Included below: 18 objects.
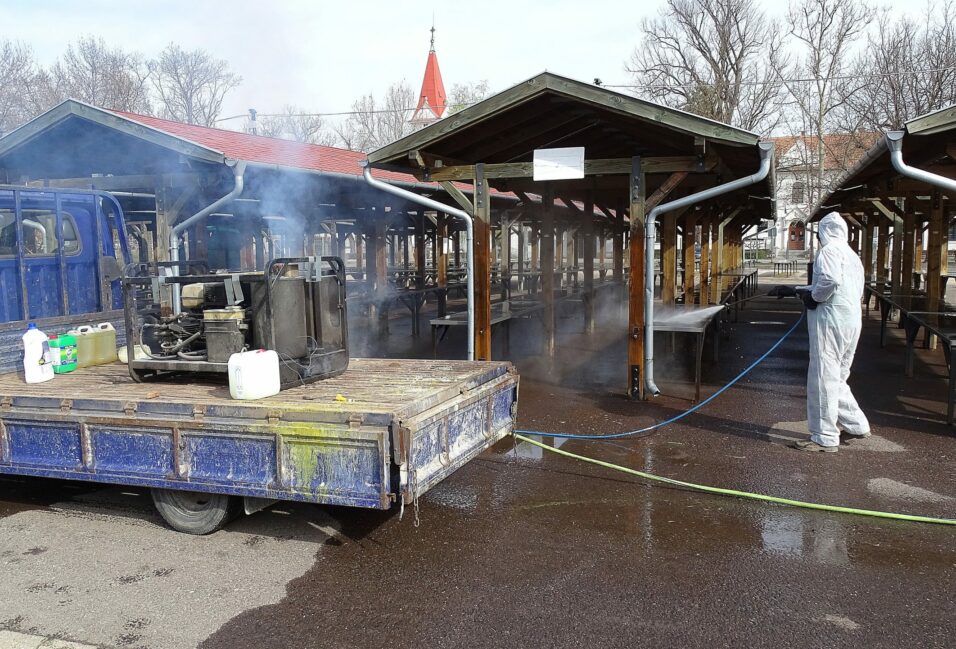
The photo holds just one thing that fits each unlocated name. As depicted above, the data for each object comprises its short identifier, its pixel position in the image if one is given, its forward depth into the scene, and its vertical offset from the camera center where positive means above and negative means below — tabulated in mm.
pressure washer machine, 4480 -411
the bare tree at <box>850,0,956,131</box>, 26552 +6296
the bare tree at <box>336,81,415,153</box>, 49094 +8941
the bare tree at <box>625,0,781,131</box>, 31609 +7806
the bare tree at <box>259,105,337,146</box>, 29266 +5884
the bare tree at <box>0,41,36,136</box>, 28953 +6921
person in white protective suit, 5895 -627
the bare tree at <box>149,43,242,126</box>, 39812 +8731
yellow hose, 4496 -1650
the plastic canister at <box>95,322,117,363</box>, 5848 -690
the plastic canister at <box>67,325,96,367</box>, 5648 -683
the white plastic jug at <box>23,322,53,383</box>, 4973 -671
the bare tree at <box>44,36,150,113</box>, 35594 +8736
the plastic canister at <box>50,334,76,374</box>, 5273 -694
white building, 31766 +3945
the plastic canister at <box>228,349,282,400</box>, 4062 -668
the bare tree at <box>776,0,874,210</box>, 31298 +7246
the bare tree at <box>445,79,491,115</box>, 45656 +10038
